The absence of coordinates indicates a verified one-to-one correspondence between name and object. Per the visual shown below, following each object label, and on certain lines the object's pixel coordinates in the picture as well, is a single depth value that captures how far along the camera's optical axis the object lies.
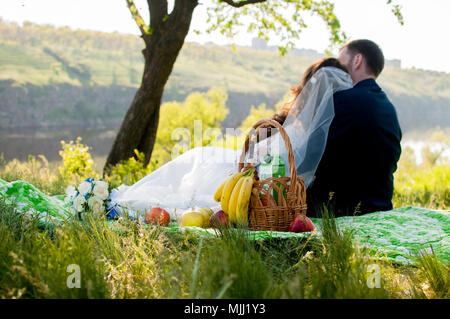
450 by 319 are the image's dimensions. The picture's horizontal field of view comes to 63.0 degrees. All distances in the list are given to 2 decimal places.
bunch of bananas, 2.67
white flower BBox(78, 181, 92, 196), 3.11
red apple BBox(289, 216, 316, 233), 2.63
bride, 3.55
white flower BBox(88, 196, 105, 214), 3.03
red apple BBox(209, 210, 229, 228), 2.81
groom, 3.59
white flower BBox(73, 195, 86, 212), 3.03
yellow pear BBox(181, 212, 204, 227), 3.00
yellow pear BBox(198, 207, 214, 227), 3.05
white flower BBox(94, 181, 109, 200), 3.14
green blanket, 2.47
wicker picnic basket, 2.68
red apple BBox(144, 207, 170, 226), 2.88
